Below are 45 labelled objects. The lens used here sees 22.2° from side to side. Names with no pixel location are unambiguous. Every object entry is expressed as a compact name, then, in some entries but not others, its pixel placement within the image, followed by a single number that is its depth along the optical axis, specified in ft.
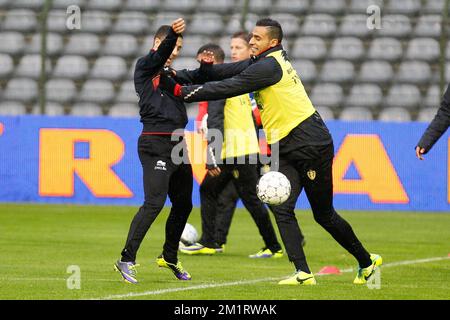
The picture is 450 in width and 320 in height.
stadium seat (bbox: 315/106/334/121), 74.18
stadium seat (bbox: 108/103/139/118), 75.56
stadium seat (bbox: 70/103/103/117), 75.97
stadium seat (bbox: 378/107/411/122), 73.46
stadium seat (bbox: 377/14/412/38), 77.56
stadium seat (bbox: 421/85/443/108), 74.33
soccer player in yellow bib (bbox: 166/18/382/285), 32.50
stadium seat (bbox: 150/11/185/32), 79.00
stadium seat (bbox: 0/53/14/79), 80.28
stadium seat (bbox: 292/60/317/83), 77.77
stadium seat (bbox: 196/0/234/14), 82.28
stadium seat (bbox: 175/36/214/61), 79.77
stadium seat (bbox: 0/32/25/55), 81.76
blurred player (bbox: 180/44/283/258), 45.11
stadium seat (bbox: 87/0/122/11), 86.17
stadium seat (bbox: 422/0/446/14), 79.00
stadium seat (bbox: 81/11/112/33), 80.74
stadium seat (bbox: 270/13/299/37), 79.41
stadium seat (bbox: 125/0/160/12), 85.30
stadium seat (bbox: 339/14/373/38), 79.36
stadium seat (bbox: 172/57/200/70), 77.77
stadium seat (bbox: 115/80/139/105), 77.61
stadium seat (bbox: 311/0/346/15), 82.79
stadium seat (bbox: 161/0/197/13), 83.76
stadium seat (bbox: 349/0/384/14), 81.10
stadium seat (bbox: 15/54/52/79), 78.69
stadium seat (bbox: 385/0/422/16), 81.15
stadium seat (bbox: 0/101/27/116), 76.33
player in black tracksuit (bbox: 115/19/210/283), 32.86
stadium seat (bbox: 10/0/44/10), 85.92
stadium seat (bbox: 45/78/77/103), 76.28
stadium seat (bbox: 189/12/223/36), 80.43
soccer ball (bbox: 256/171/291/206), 31.91
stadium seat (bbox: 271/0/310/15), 82.27
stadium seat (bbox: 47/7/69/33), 79.66
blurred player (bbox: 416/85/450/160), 34.78
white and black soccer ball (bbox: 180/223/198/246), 47.16
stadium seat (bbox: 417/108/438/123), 73.36
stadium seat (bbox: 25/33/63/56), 81.35
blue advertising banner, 69.62
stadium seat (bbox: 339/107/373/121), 73.51
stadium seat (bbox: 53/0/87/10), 82.69
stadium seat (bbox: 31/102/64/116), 75.61
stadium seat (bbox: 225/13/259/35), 78.12
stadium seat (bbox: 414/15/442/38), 75.20
